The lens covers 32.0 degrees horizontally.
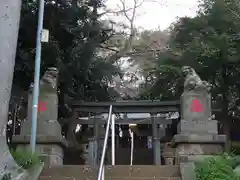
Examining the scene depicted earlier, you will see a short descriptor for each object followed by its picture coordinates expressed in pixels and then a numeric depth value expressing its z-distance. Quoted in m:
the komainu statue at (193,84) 9.20
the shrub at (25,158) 6.79
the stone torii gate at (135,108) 11.03
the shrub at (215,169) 5.96
